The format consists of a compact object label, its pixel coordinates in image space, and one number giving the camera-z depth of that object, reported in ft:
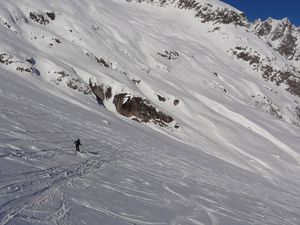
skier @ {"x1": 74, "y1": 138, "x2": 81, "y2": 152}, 35.21
